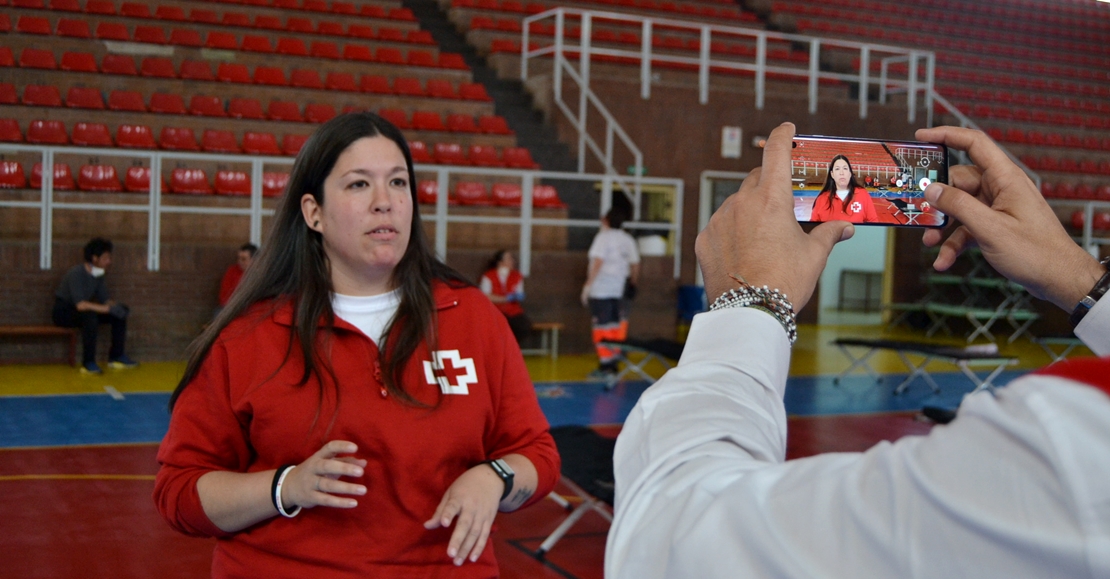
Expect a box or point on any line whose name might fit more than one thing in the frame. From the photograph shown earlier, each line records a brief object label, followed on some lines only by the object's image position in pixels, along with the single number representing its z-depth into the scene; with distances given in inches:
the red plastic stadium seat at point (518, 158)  484.1
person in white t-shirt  381.7
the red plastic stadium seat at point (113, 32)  490.9
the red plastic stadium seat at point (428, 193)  457.1
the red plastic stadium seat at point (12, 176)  399.5
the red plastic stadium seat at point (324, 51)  530.9
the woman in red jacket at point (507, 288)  399.9
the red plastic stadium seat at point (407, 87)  515.5
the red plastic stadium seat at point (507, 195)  474.3
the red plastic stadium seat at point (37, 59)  456.6
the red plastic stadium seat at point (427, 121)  495.8
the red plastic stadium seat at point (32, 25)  478.9
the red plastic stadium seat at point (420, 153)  472.7
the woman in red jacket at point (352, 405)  77.3
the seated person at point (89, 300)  353.7
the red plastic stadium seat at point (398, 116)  489.2
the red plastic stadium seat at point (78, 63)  468.4
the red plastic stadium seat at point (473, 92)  534.0
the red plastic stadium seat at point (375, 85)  509.7
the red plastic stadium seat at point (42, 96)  439.5
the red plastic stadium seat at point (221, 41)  509.7
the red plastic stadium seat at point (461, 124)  503.5
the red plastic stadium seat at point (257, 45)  515.5
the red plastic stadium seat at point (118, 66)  474.6
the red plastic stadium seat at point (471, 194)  465.7
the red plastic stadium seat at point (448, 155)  478.9
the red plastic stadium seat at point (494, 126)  509.7
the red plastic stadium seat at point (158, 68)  476.4
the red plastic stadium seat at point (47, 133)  419.5
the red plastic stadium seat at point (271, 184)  431.5
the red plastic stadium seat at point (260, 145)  449.1
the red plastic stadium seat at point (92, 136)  427.5
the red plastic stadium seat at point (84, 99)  447.2
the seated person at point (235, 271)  369.1
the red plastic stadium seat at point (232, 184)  429.7
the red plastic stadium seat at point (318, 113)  484.4
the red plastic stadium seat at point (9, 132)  411.8
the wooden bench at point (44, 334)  352.8
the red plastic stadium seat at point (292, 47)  524.4
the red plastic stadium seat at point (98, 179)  413.1
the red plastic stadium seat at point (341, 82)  501.4
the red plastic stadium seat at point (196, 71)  482.6
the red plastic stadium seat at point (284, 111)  476.1
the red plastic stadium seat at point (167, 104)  456.4
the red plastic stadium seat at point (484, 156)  483.5
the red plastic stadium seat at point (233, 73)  490.3
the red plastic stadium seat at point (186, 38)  502.6
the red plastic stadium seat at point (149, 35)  495.8
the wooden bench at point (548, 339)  423.2
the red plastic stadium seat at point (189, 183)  423.5
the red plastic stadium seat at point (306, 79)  501.7
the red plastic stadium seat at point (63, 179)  410.9
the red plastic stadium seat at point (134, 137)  433.1
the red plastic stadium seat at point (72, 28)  484.4
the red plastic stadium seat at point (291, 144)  453.4
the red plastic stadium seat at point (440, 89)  524.7
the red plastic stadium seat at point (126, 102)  454.6
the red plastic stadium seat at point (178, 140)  436.1
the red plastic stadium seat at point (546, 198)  471.5
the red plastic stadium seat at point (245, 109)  471.5
